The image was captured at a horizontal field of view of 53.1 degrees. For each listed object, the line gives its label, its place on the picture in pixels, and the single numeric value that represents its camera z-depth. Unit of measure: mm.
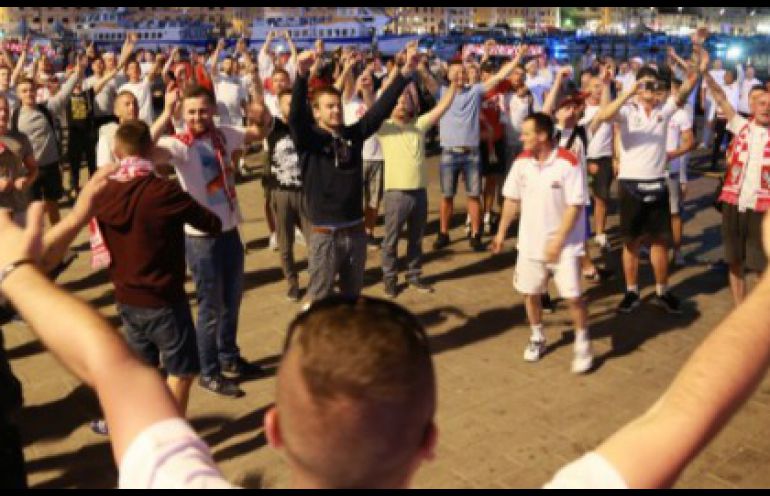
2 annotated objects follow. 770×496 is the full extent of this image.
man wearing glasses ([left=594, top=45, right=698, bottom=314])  6730
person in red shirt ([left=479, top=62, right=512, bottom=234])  9617
